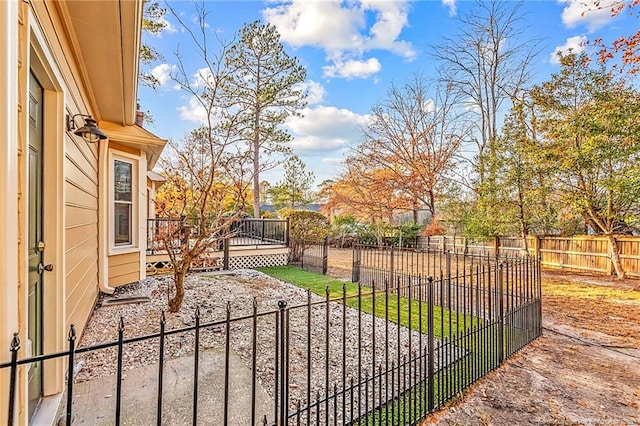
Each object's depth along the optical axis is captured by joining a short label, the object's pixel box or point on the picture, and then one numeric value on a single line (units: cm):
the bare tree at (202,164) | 489
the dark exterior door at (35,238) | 213
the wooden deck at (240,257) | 827
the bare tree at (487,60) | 1463
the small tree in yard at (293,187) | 2191
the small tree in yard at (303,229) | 1134
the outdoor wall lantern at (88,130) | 322
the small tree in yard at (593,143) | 834
